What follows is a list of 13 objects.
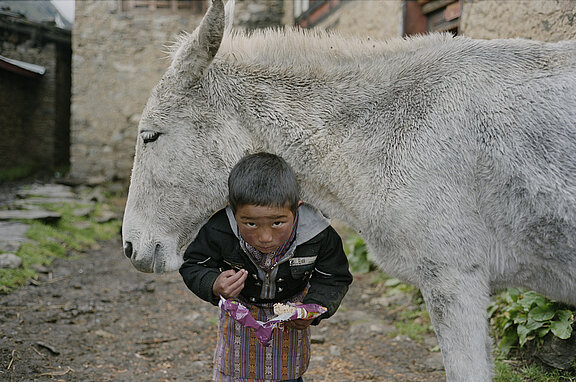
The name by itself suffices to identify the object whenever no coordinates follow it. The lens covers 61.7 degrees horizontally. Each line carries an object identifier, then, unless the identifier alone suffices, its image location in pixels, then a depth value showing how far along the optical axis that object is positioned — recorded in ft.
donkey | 5.71
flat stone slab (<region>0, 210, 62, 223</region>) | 22.89
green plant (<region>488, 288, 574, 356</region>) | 9.98
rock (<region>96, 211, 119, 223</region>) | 26.91
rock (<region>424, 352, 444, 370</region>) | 11.46
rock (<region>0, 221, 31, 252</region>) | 18.39
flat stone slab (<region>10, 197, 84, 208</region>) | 26.22
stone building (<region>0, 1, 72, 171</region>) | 42.19
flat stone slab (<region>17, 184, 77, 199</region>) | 29.71
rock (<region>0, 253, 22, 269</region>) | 16.71
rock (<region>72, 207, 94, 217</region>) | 26.45
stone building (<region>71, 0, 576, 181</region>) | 34.65
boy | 5.75
